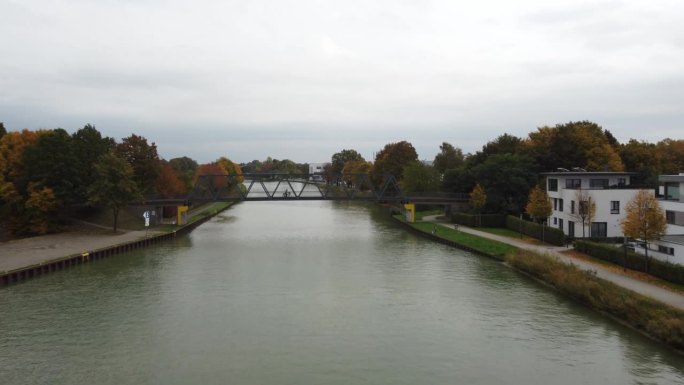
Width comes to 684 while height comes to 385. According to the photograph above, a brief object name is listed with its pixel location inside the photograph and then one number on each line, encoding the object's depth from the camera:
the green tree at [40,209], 46.94
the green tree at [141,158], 59.41
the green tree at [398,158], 94.00
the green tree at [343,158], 179.62
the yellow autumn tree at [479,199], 53.34
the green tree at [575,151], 53.78
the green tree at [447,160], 91.56
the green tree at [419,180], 73.25
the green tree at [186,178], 84.44
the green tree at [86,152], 50.16
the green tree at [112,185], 47.91
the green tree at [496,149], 64.56
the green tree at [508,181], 52.53
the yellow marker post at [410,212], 62.62
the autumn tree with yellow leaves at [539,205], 42.50
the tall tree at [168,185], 64.44
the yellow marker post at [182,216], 59.00
